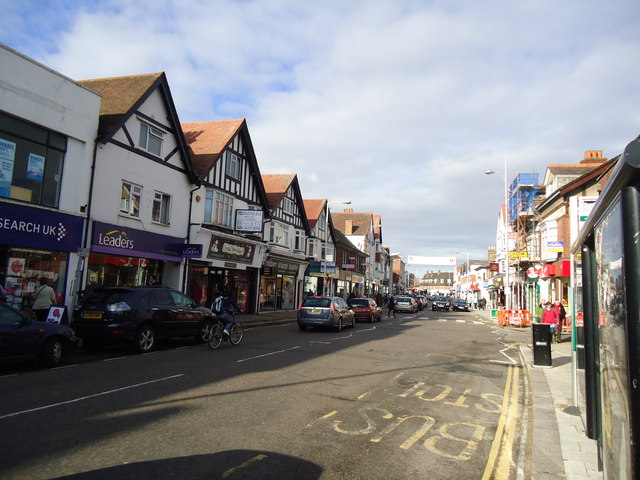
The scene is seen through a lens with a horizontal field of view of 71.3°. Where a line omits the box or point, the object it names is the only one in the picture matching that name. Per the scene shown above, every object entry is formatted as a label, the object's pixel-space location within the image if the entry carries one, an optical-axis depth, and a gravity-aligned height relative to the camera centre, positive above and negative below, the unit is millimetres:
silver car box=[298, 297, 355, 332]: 18969 -924
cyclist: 12930 -700
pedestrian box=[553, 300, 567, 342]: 18547 -617
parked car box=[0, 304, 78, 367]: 8394 -1196
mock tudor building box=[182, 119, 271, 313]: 21719 +3806
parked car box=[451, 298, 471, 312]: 48812 -795
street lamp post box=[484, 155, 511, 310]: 30556 +2573
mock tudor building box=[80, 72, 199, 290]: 16000 +3877
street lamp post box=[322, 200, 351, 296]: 39144 +5478
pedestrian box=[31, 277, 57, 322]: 12289 -581
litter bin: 11664 -1123
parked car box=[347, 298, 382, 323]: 26188 -858
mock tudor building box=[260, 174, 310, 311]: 29297 +3164
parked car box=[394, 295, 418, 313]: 40406 -755
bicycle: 12539 -1368
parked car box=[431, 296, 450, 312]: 47456 -754
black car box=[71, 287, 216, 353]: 11094 -848
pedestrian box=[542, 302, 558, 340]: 17031 -504
